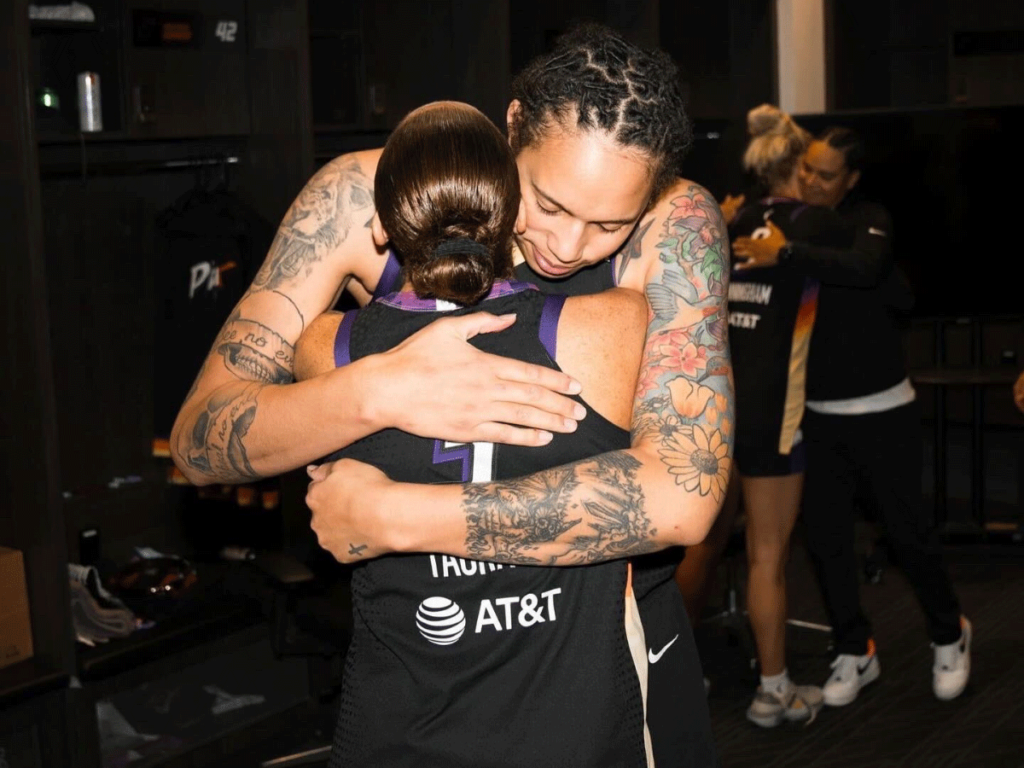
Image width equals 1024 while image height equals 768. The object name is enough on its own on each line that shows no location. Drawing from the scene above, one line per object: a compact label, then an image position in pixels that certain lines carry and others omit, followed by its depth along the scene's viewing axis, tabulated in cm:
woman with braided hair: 129
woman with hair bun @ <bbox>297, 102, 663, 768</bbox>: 127
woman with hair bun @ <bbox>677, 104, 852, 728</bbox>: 334
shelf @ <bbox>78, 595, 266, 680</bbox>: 320
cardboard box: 308
